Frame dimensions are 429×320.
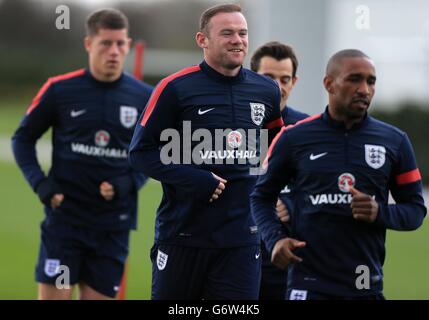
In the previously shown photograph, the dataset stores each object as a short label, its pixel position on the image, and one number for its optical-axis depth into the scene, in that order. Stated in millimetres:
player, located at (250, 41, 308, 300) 13296
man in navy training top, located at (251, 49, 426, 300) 11031
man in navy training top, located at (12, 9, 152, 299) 15398
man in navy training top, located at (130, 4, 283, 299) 11703
